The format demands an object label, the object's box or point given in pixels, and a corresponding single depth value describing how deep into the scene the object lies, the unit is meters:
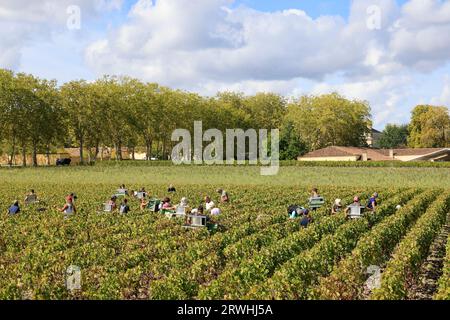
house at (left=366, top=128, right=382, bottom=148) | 192.98
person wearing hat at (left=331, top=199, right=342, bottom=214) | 27.94
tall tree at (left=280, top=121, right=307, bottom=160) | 99.00
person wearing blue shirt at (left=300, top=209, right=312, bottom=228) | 22.81
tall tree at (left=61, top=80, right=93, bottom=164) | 93.06
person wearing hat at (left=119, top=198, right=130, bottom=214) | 27.69
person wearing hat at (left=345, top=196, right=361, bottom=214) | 25.48
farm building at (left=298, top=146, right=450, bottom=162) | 104.50
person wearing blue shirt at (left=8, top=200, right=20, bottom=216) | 26.94
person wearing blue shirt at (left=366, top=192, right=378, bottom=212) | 28.17
